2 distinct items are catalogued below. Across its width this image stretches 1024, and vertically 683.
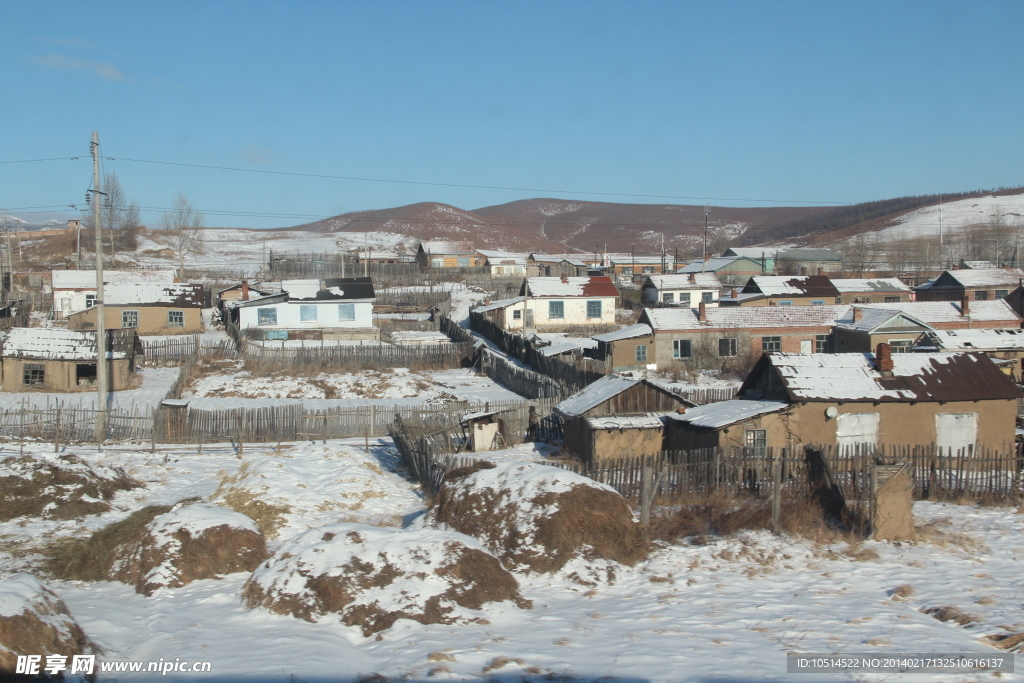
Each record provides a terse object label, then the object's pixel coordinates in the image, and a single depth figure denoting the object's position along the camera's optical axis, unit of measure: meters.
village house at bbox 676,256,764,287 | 79.62
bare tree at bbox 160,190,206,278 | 107.00
